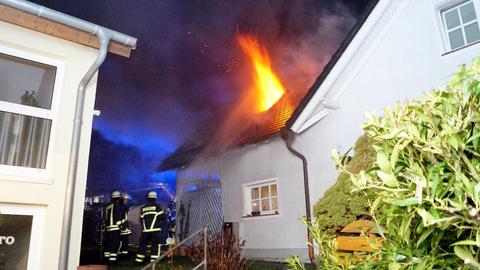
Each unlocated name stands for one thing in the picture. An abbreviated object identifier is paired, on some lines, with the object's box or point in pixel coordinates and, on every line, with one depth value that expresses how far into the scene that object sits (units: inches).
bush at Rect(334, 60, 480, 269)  52.7
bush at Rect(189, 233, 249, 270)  265.7
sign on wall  147.6
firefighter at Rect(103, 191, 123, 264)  326.2
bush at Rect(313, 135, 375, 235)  230.1
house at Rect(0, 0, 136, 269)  152.4
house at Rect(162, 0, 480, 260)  294.0
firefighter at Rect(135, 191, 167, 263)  306.7
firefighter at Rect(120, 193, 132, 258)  352.8
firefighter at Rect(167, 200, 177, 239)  555.8
